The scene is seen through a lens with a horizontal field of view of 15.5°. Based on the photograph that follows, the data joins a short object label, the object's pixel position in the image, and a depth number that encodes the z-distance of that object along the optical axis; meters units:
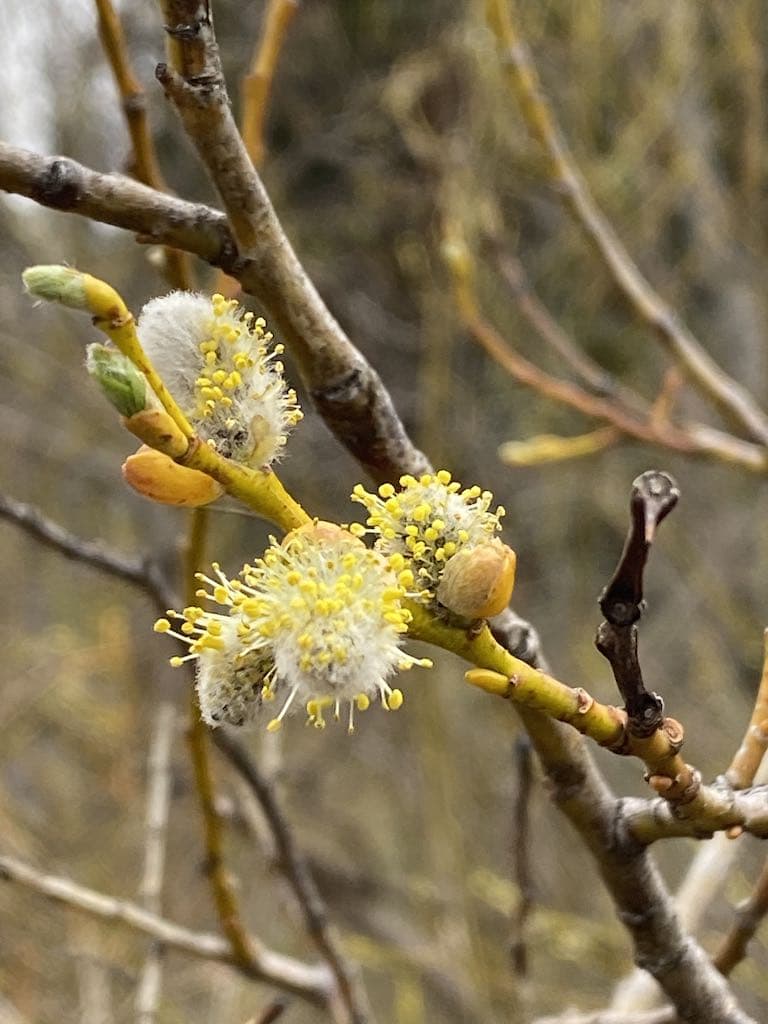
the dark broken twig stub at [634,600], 0.23
